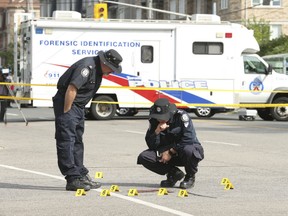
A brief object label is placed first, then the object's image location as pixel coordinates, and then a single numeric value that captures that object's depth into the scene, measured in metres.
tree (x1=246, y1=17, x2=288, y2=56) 53.93
